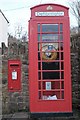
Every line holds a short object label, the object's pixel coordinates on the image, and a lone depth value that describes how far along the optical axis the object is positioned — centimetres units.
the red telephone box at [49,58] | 373
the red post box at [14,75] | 412
